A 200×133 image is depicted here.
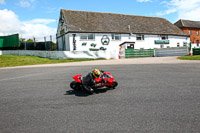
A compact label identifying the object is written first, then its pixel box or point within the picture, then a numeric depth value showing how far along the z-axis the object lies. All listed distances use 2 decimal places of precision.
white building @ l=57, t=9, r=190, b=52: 29.89
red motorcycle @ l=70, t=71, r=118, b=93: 6.30
